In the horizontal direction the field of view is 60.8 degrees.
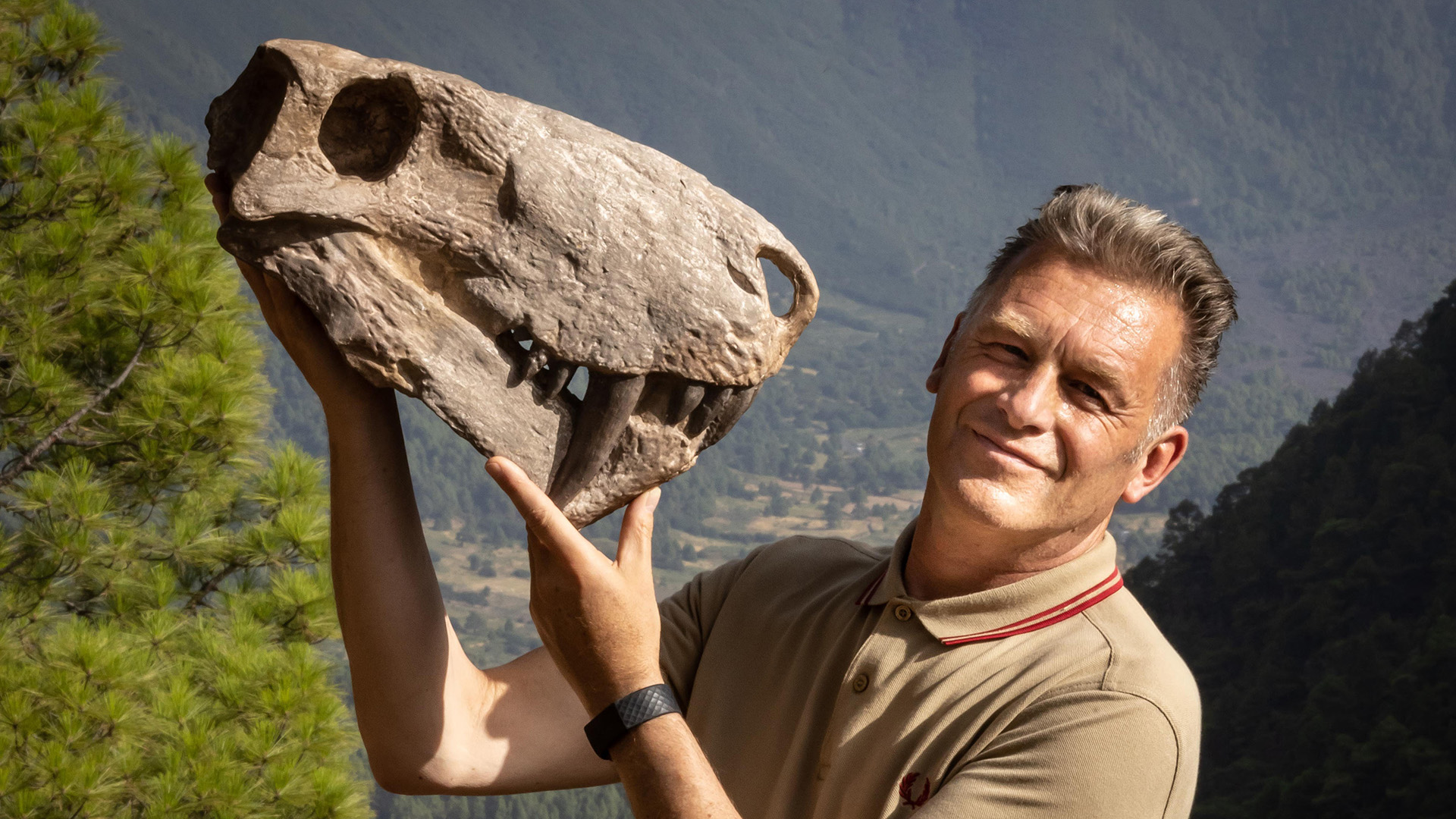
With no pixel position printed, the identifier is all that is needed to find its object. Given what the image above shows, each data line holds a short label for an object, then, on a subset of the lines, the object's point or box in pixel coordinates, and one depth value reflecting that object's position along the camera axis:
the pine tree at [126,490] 4.78
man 1.67
